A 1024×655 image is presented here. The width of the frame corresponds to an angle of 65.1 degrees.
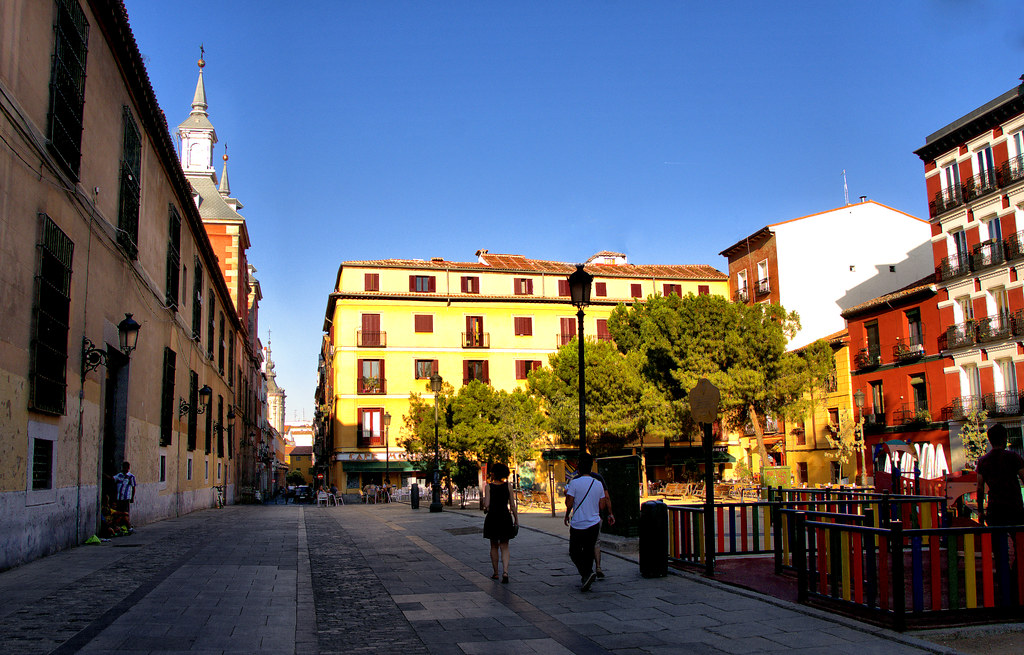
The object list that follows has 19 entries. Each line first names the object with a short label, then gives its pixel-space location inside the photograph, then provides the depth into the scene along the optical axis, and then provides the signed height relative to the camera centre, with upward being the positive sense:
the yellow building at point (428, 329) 49.88 +6.56
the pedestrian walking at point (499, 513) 10.25 -1.07
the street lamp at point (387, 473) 37.09 -2.50
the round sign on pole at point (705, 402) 10.52 +0.33
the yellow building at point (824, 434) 42.19 -0.44
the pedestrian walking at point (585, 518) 9.52 -1.06
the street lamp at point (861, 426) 38.94 -0.05
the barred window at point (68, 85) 12.12 +5.56
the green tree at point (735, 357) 35.59 +3.24
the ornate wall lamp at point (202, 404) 25.38 +1.06
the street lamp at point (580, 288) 13.08 +2.29
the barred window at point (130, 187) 16.94 +5.44
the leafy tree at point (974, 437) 29.92 -0.48
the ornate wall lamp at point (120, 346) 13.91 +1.66
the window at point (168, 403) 22.00 +0.88
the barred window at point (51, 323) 11.33 +1.66
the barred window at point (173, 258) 23.09 +5.22
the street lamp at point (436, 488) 28.30 -2.07
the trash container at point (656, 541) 10.19 -1.43
